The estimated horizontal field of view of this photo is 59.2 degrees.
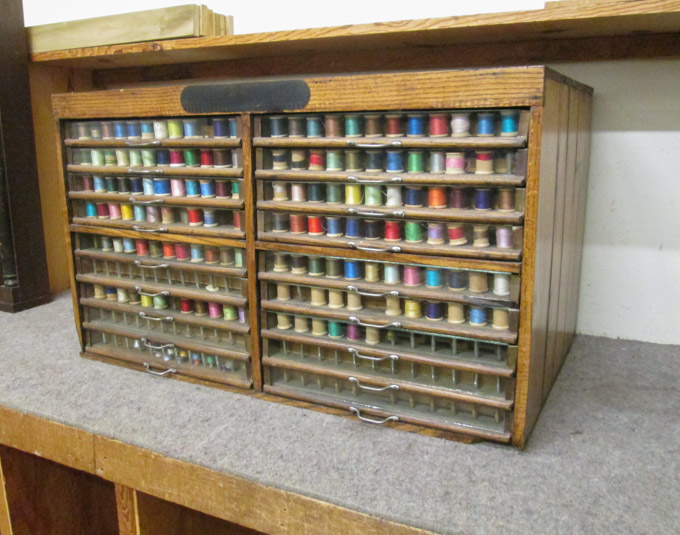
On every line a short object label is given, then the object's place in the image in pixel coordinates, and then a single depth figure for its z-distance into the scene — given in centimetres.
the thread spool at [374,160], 98
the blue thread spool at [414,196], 97
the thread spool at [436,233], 96
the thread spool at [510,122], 87
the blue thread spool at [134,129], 119
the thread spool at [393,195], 98
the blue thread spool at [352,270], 104
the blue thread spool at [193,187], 115
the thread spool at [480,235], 93
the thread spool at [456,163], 92
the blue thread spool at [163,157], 118
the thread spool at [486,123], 89
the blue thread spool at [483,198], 92
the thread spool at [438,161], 94
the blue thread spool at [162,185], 119
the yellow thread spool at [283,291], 111
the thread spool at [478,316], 97
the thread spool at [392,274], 101
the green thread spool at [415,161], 95
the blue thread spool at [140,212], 123
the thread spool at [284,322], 113
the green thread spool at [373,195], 100
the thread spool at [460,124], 91
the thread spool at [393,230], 99
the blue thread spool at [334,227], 104
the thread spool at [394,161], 96
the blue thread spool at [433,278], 99
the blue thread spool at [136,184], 122
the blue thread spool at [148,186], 120
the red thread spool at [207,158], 113
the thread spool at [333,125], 100
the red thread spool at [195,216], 117
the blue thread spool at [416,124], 94
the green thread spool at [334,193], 103
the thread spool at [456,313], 98
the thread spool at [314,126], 102
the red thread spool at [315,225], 106
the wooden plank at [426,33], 104
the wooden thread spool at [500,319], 94
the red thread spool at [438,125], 92
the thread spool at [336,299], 107
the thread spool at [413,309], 101
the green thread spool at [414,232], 97
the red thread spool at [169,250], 122
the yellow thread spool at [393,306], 102
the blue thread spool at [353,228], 102
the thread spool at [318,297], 108
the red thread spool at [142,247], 125
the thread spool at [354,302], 105
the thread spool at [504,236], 91
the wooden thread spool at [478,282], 95
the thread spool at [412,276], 100
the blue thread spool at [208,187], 114
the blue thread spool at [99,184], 126
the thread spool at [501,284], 93
